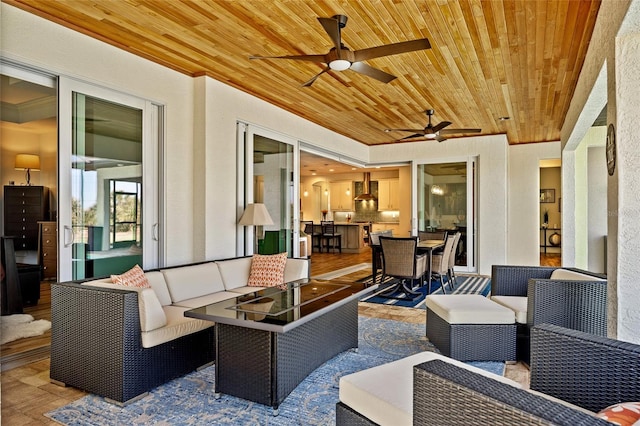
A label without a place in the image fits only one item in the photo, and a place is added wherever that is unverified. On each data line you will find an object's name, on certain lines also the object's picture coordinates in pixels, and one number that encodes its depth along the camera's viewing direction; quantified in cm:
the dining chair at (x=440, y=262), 595
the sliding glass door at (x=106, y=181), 348
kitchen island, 1217
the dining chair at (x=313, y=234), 1233
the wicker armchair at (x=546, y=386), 100
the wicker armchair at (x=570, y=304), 276
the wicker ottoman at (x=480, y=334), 312
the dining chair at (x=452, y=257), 643
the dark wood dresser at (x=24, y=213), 655
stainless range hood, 1346
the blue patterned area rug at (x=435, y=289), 526
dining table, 577
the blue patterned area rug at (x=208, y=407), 225
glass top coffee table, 238
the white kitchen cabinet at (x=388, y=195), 1352
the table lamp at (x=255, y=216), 479
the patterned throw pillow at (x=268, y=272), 427
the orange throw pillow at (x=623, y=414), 101
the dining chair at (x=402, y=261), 534
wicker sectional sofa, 244
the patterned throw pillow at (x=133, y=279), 285
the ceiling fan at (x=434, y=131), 579
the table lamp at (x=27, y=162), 666
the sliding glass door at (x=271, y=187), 521
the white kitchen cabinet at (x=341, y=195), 1434
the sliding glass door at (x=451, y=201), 817
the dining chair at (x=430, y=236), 747
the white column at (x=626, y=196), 216
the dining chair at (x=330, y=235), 1217
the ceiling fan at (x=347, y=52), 278
